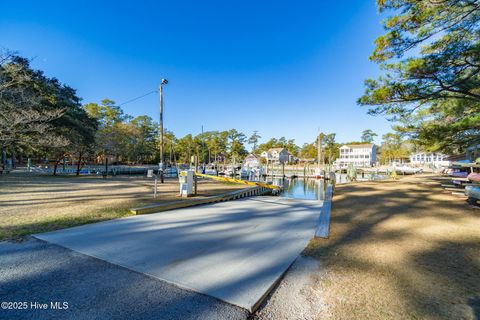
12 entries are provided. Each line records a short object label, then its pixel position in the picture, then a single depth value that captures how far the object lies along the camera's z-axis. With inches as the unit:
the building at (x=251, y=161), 2372.0
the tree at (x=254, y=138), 3216.0
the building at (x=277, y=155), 2549.2
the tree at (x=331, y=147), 2748.5
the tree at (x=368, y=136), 3243.1
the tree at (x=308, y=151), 2776.8
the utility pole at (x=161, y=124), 514.0
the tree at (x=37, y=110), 458.9
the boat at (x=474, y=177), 274.5
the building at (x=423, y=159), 2054.0
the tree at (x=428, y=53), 237.5
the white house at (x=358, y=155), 2447.1
